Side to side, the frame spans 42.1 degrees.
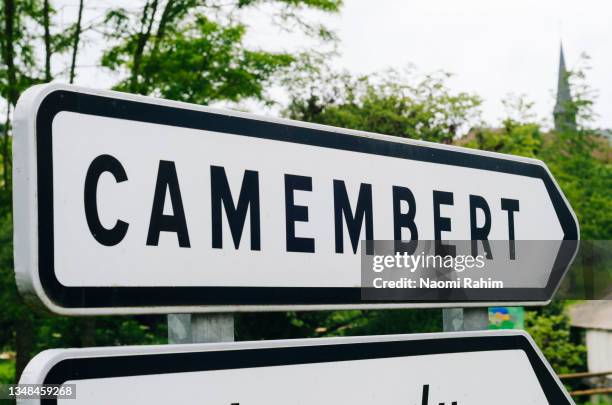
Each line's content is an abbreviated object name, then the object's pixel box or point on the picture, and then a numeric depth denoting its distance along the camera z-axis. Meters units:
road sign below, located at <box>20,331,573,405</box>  1.29
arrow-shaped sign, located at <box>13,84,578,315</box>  1.30
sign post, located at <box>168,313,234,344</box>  1.48
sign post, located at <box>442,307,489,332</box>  1.99
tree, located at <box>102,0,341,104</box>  11.92
